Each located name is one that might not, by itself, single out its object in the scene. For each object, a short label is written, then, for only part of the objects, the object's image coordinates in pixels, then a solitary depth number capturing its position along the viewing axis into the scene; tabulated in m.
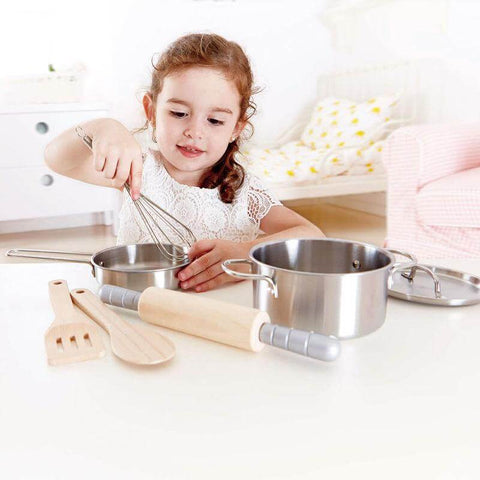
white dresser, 3.01
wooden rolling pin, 0.54
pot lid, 0.72
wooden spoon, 0.55
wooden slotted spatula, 0.56
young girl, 1.13
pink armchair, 1.95
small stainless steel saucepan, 0.73
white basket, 3.10
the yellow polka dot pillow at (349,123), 3.21
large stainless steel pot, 0.57
